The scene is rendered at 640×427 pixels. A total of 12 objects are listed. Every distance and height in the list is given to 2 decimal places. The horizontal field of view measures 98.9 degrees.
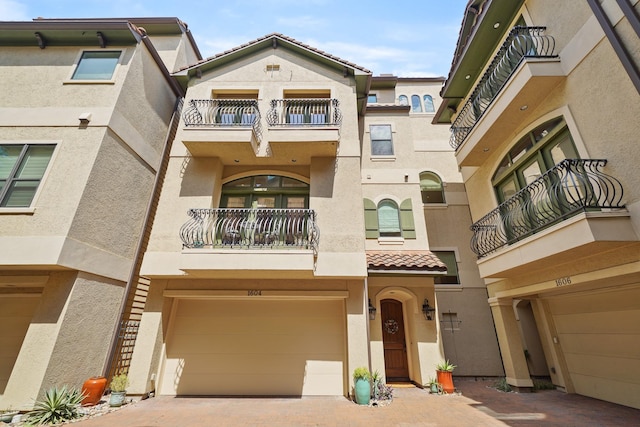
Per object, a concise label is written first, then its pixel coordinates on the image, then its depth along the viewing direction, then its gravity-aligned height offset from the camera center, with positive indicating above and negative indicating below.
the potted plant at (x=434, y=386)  8.09 -1.54
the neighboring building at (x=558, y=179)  5.17 +3.20
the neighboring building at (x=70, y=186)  6.40 +3.56
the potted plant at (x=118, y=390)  6.70 -1.46
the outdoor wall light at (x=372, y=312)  9.03 +0.53
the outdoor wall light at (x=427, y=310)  8.94 +0.61
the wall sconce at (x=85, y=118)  7.64 +5.36
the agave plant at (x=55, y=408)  5.64 -1.61
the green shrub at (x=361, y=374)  7.02 -1.06
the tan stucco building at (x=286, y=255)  7.75 +1.96
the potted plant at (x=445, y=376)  8.07 -1.27
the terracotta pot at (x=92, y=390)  6.51 -1.42
